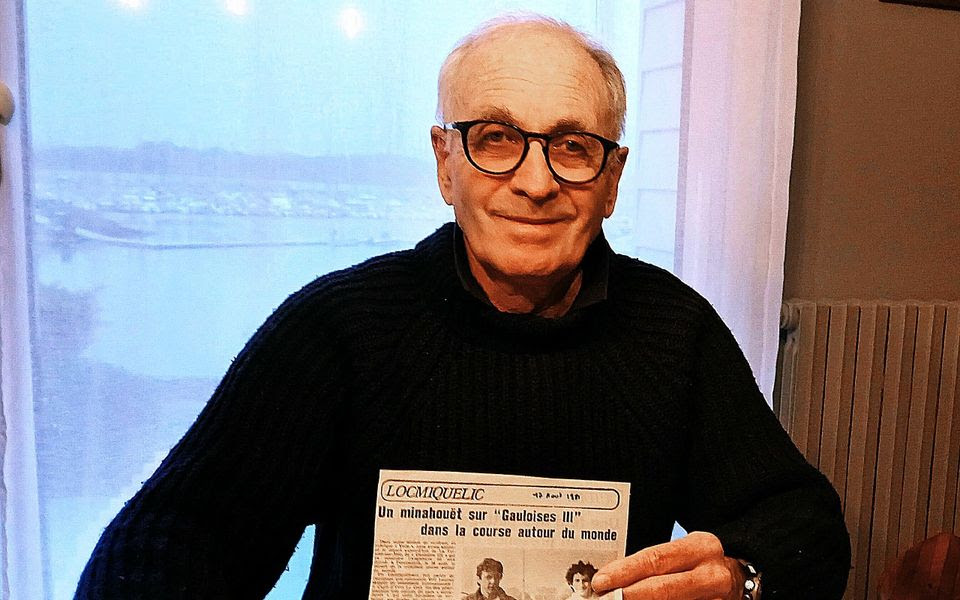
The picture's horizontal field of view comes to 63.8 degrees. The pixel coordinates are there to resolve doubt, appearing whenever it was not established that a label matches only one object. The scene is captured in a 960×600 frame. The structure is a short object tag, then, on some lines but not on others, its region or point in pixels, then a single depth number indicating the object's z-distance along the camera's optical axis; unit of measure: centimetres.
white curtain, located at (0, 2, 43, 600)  132
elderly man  91
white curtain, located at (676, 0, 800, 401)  160
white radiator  172
